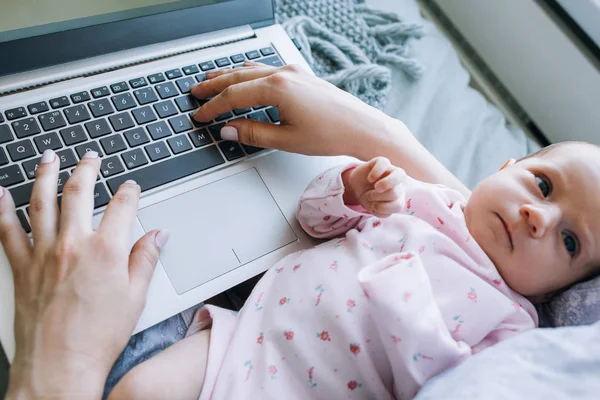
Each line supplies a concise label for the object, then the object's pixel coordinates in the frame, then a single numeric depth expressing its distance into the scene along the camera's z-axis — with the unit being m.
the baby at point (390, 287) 0.55
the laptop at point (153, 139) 0.60
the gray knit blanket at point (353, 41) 0.95
